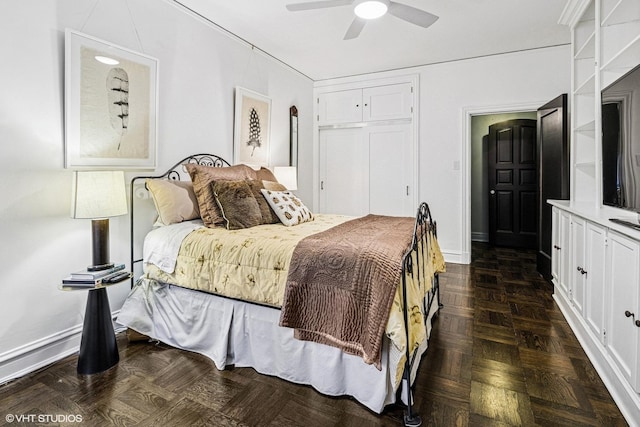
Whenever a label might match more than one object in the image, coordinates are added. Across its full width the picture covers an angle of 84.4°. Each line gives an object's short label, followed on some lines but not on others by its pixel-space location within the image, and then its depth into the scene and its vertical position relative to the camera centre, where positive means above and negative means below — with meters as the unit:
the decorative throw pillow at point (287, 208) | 2.85 +0.03
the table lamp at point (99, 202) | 2.02 +0.05
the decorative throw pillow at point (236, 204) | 2.57 +0.05
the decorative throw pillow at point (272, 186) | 3.33 +0.25
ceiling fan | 2.59 +1.53
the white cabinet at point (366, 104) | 4.92 +1.57
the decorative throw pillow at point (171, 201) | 2.62 +0.08
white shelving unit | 1.69 -0.15
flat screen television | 1.88 +0.41
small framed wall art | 3.75 +0.94
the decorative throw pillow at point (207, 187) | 2.61 +0.19
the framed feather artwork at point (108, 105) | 2.28 +0.75
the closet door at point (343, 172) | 5.33 +0.61
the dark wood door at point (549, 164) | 3.59 +0.51
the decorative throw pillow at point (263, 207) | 2.84 +0.04
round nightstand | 2.09 -0.75
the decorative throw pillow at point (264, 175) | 3.59 +0.38
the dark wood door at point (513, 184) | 5.50 +0.45
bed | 1.68 -0.41
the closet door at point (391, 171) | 4.98 +0.59
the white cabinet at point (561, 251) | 2.94 -0.35
